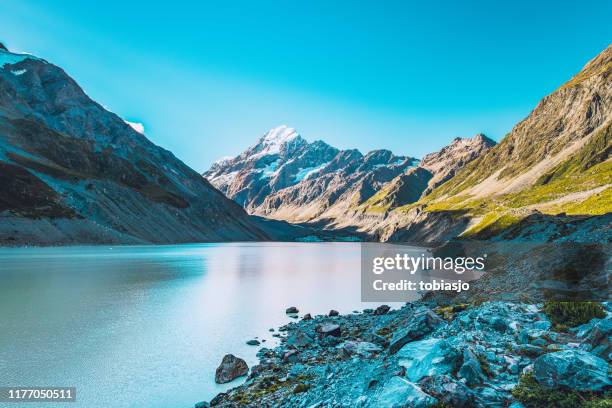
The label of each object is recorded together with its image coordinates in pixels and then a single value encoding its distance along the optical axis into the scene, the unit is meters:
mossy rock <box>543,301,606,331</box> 16.51
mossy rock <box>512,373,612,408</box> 9.91
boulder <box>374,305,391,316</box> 35.91
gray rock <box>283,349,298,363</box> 22.44
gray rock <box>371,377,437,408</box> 11.24
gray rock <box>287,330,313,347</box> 25.41
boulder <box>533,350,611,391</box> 10.68
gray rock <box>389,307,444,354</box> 17.83
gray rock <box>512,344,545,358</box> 13.69
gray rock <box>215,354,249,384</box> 20.52
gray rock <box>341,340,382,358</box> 19.50
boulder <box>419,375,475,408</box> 10.98
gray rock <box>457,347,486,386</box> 12.07
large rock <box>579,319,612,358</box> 12.67
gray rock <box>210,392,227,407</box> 17.39
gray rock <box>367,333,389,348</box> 21.25
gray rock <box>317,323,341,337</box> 27.25
